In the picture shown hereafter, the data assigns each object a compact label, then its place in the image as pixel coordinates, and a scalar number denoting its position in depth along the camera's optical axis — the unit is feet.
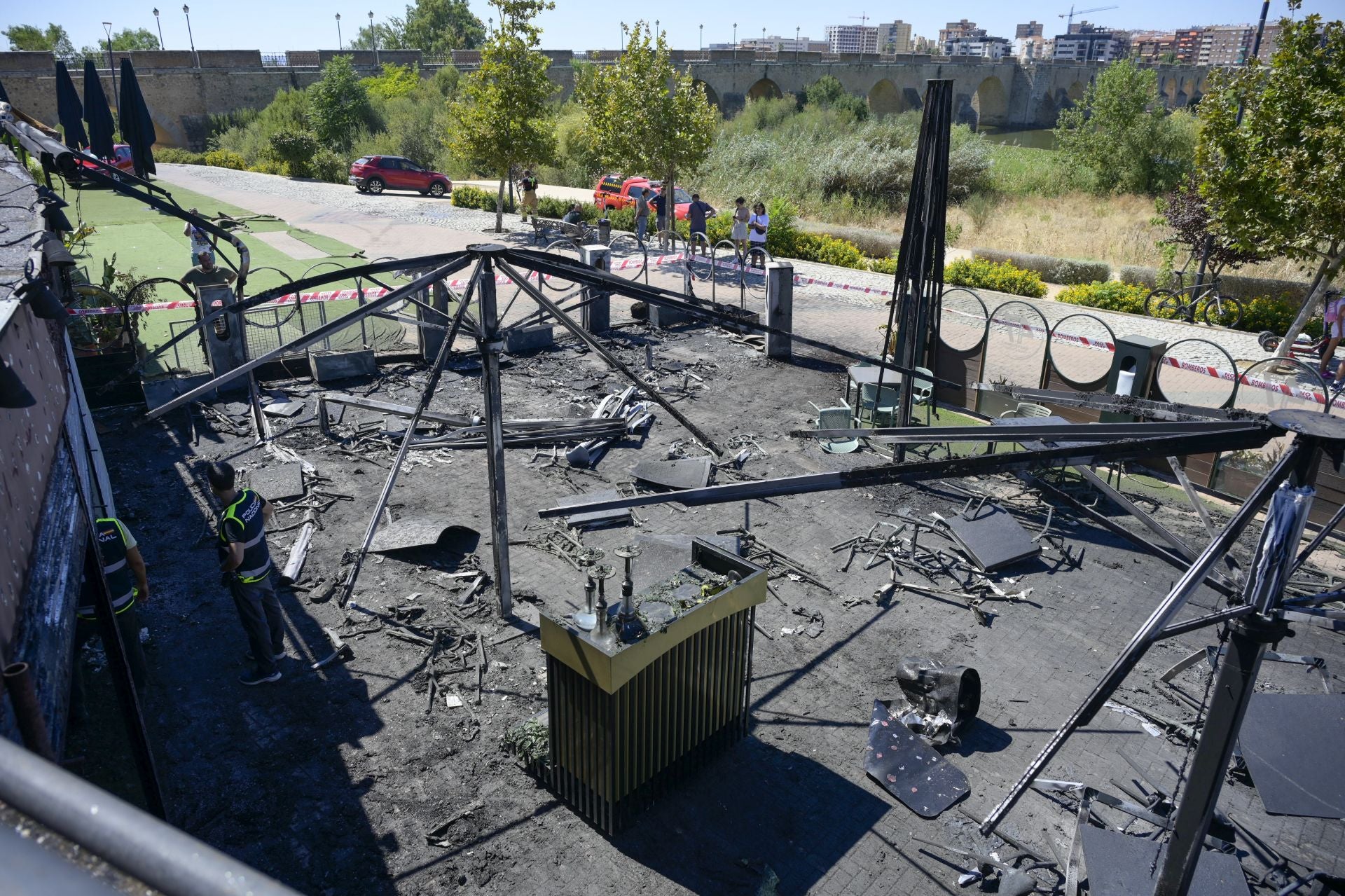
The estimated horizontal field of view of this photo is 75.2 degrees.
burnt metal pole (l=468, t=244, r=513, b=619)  24.58
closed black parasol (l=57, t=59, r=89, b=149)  55.01
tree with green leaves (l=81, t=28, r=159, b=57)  335.24
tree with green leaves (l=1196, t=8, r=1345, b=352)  52.47
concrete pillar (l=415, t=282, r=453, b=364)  49.85
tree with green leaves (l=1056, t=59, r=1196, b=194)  116.78
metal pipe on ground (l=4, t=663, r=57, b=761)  9.48
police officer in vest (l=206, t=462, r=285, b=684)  23.63
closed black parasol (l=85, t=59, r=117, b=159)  49.47
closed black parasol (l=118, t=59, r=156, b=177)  47.03
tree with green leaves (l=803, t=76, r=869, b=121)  190.19
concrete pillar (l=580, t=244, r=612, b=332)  57.77
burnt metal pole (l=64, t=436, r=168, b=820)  13.01
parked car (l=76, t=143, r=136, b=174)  87.04
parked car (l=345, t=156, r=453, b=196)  120.67
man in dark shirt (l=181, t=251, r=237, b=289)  47.37
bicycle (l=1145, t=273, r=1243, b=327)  67.97
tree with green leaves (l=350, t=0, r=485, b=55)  306.55
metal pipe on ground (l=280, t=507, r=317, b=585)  30.01
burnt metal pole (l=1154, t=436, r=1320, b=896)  11.42
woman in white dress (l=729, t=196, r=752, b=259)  80.38
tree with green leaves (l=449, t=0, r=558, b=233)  86.48
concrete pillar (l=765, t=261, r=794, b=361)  53.11
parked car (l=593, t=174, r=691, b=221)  99.60
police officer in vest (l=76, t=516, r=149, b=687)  22.16
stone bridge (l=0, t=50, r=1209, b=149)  172.86
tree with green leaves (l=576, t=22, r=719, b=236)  82.99
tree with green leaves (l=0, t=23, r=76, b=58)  276.00
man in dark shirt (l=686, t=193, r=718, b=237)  81.15
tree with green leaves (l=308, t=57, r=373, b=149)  150.30
